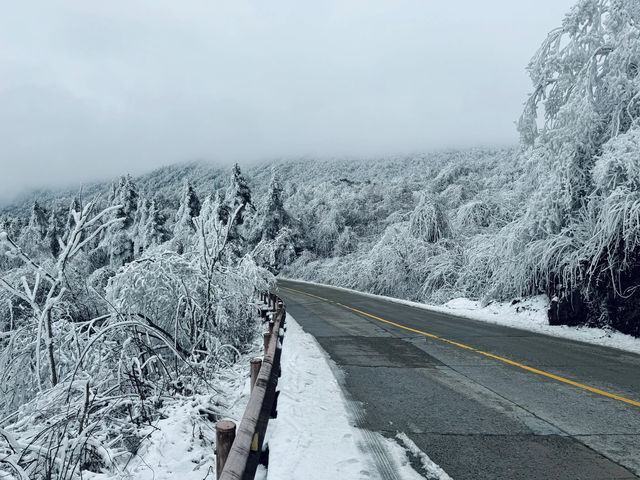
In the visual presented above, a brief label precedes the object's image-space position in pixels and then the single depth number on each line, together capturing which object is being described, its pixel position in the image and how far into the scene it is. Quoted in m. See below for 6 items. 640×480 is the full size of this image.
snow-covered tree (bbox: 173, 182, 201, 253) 35.93
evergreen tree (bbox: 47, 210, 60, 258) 46.20
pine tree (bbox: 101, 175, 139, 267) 35.41
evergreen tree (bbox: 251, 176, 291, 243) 44.41
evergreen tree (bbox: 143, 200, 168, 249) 33.19
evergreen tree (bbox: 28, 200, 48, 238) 44.50
